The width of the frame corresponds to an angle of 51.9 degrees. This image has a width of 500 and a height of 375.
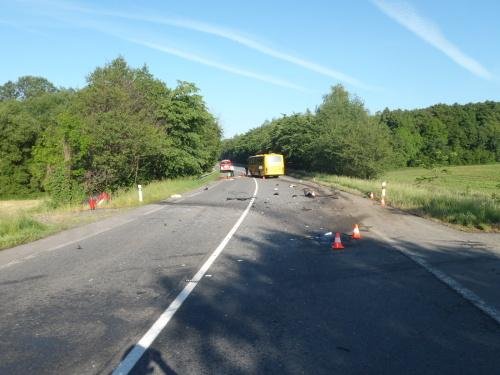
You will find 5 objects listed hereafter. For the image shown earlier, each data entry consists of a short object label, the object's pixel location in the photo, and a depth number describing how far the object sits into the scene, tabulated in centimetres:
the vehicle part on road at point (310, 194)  2820
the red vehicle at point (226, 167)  7676
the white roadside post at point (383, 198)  2219
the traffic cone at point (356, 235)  1200
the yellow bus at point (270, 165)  6016
